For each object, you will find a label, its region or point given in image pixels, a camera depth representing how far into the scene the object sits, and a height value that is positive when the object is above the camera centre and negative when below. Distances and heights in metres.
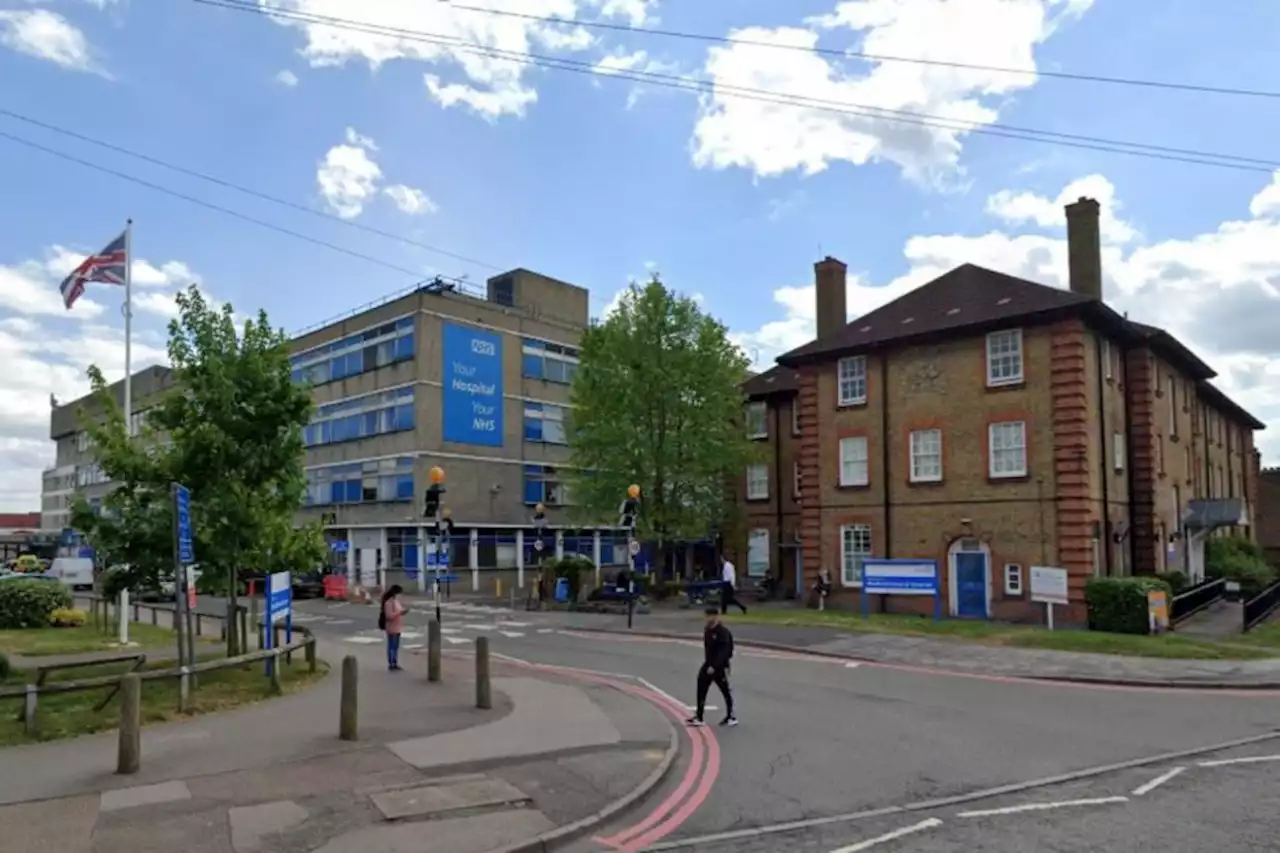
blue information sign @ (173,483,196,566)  13.83 -0.21
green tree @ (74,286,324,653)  16.59 +0.81
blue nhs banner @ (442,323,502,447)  52.41 +6.30
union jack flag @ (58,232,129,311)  24.08 +5.82
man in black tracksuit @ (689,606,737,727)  13.60 -2.25
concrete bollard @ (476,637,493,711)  14.11 -2.56
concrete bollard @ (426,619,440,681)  17.05 -2.57
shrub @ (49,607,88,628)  28.05 -3.16
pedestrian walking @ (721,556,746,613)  30.27 -2.64
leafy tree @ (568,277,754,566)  39.16 +3.66
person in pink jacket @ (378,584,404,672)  18.89 -2.25
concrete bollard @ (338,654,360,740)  11.68 -2.39
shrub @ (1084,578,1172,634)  25.08 -2.70
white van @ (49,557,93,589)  53.31 -3.50
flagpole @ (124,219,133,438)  23.97 +4.97
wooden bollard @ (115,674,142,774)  9.88 -2.22
